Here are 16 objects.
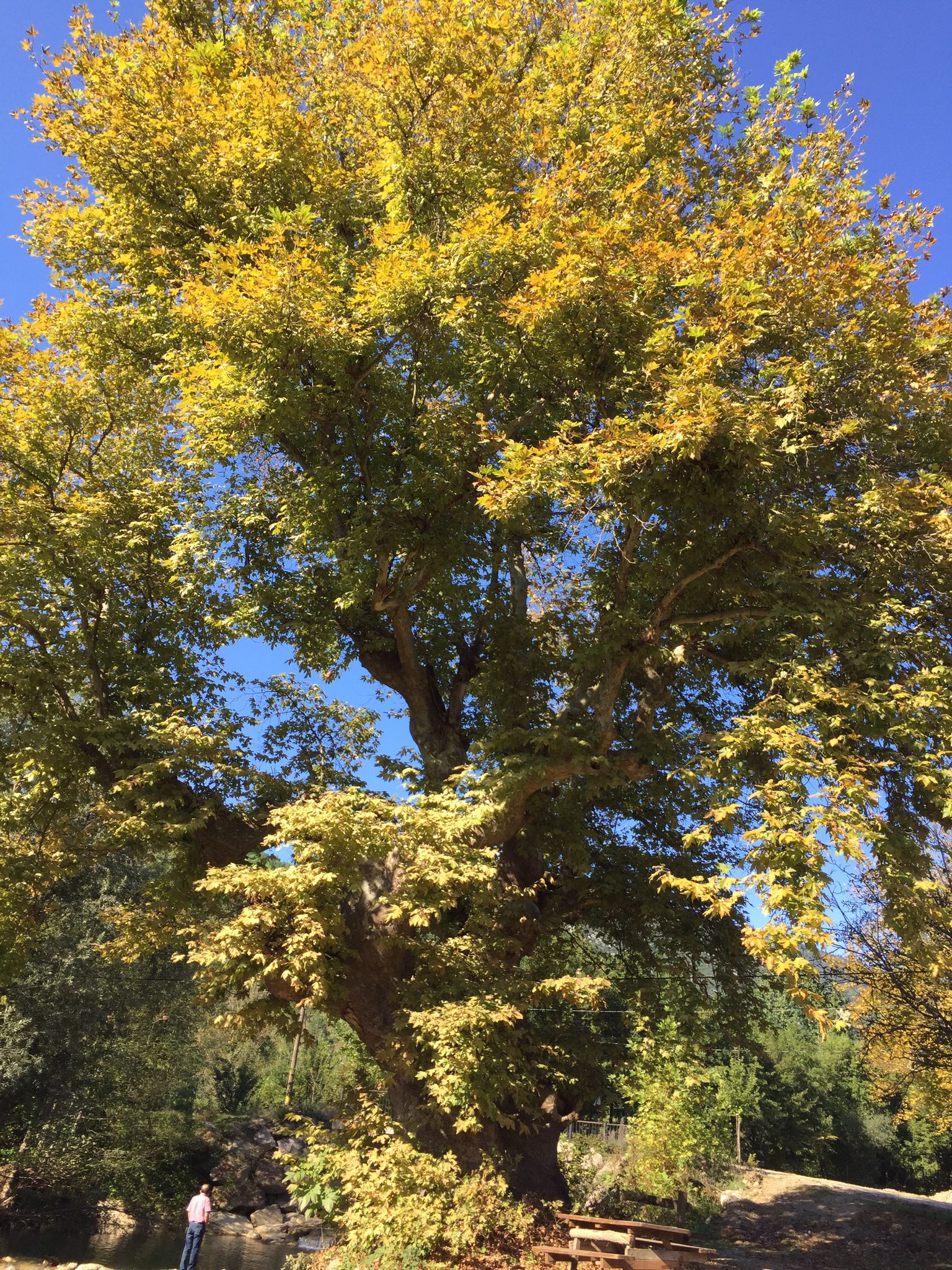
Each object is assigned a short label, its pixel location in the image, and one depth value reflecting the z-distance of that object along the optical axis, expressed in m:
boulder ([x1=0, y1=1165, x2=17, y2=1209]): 18.00
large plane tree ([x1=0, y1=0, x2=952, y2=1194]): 8.54
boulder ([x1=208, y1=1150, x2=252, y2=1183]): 24.42
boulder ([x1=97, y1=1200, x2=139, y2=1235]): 20.08
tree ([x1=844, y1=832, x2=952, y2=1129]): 16.14
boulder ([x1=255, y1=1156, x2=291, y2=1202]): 25.52
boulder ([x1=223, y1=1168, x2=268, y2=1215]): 24.16
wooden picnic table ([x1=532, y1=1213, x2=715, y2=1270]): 8.03
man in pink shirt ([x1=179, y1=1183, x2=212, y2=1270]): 10.58
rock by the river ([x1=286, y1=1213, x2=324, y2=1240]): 23.34
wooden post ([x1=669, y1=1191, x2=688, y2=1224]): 15.04
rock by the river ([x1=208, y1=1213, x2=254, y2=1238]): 22.56
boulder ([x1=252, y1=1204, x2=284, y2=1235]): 22.92
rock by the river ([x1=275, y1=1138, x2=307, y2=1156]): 29.39
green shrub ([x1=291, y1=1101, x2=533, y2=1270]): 7.63
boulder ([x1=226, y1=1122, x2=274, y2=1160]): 26.50
